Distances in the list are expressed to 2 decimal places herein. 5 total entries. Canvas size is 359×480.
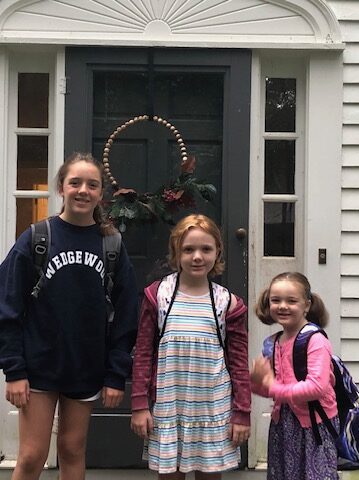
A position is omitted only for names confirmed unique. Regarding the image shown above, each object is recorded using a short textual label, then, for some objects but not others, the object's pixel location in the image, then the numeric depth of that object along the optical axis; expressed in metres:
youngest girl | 2.80
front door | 4.18
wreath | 3.98
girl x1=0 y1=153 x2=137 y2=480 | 2.80
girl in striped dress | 2.85
